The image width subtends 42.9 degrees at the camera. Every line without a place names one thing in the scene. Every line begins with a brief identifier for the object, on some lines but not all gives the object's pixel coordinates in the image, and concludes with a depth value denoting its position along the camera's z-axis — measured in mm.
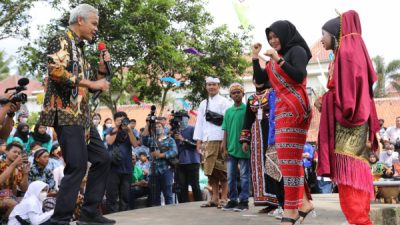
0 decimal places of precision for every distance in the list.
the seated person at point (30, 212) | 6305
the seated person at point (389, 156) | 13003
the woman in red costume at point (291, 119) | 4486
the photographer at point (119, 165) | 8336
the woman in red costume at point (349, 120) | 4008
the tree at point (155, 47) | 17375
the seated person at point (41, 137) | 9328
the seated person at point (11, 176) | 6629
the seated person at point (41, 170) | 7531
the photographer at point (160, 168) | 9008
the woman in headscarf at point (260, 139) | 6000
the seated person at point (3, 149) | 7014
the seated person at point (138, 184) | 9589
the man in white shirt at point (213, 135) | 7191
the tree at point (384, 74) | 39406
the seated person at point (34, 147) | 8231
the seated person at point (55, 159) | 7748
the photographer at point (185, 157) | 9016
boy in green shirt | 6547
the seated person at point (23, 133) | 9586
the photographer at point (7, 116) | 5340
